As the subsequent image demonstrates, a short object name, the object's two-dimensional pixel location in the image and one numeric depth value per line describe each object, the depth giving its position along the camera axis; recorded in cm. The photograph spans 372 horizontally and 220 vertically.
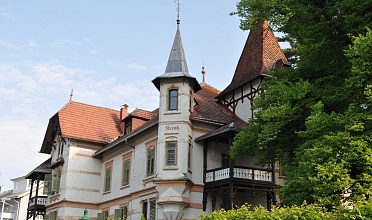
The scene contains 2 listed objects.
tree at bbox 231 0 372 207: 1360
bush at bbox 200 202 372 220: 919
